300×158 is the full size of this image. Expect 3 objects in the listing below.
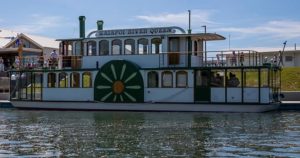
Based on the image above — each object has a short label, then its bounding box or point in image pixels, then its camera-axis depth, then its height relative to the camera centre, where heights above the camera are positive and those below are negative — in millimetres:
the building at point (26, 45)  52822 +4017
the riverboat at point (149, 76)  28016 +254
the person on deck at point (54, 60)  32375 +1244
